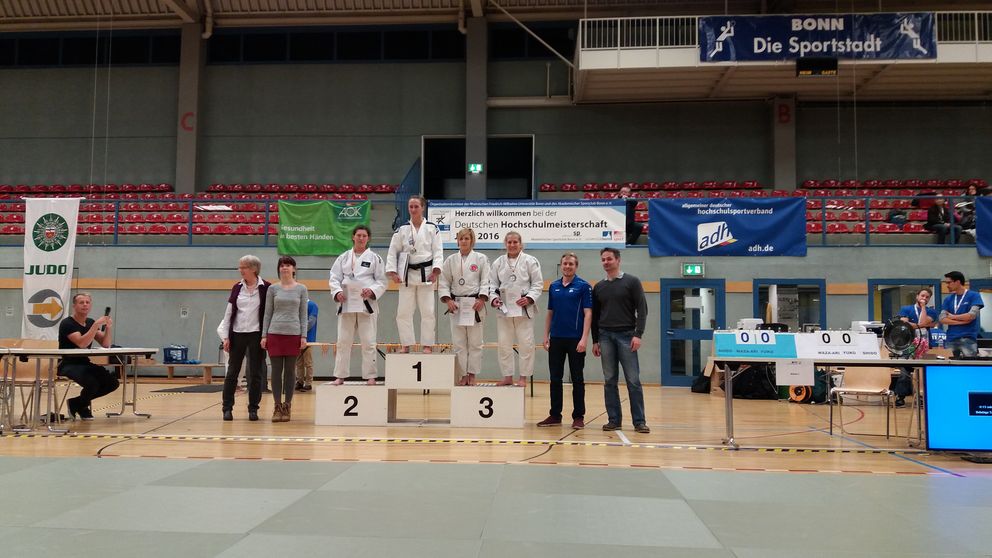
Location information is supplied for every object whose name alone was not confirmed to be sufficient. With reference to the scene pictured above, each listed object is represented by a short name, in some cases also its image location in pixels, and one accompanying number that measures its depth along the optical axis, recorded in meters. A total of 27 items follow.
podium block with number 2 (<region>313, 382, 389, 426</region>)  7.96
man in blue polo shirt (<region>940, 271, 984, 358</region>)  9.88
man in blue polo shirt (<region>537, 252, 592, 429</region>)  7.92
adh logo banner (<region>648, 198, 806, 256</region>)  14.27
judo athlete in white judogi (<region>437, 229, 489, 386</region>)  8.14
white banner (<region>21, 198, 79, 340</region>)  13.99
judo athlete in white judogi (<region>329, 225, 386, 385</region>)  8.06
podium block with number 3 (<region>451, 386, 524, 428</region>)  7.87
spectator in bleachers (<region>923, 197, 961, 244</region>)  14.34
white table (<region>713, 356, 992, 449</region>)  6.45
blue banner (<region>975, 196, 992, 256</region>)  13.95
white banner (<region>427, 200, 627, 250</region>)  14.61
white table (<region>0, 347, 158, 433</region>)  7.26
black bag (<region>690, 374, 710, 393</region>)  13.43
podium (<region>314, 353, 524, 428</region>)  7.83
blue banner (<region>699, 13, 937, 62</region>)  16.81
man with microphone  8.13
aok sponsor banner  15.05
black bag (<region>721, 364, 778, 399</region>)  12.60
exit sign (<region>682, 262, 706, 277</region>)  14.53
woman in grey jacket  8.30
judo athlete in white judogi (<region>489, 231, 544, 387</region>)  8.16
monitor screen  6.27
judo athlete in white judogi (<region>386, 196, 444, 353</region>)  8.08
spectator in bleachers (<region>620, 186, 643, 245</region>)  14.71
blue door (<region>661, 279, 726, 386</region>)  14.59
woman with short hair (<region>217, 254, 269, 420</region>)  8.45
